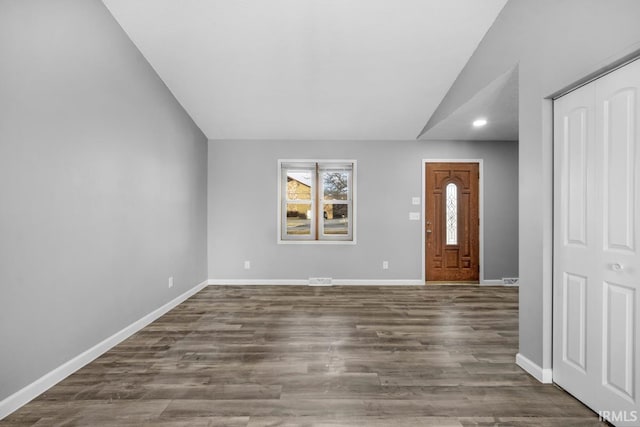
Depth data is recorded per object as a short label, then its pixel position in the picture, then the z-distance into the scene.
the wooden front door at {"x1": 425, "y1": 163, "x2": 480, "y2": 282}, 5.45
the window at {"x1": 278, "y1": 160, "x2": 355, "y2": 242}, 5.54
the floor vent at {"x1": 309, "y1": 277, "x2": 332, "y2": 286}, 5.37
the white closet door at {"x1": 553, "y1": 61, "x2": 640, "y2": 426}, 1.70
